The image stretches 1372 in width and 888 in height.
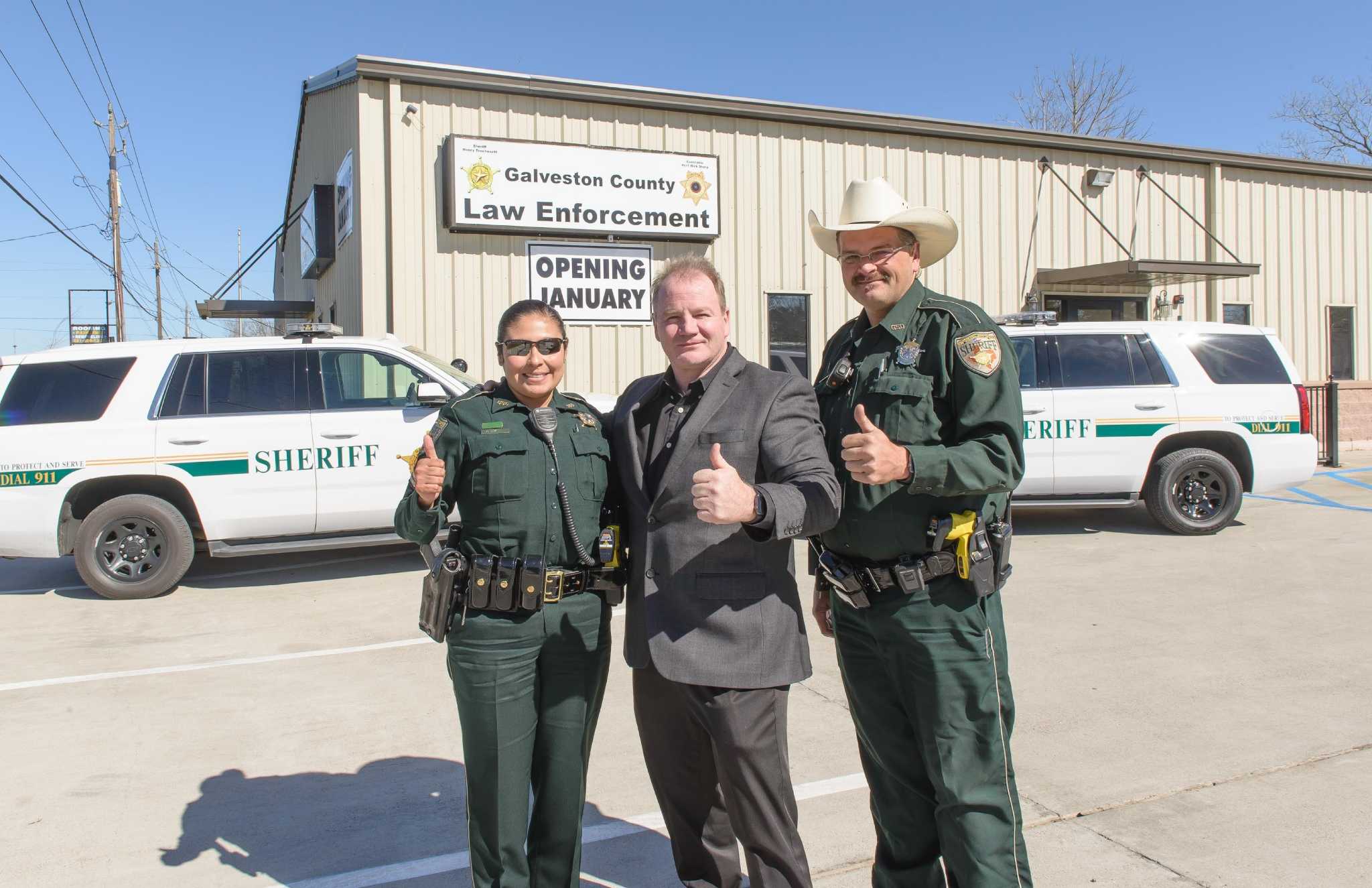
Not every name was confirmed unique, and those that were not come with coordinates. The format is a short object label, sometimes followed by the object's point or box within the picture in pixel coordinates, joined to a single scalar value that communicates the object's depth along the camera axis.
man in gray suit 2.36
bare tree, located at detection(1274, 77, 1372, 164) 32.94
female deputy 2.51
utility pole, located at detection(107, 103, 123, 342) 31.47
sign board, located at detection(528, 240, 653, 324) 11.38
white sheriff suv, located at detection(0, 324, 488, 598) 6.89
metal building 10.80
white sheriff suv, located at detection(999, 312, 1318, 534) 8.44
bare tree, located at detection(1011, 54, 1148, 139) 33.44
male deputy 2.34
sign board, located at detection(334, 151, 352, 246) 11.51
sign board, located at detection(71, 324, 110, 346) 33.81
